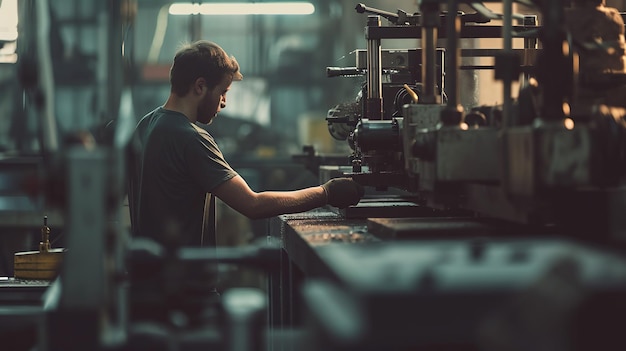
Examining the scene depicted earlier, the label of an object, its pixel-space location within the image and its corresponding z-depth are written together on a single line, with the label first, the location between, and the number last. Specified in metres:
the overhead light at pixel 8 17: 4.12
